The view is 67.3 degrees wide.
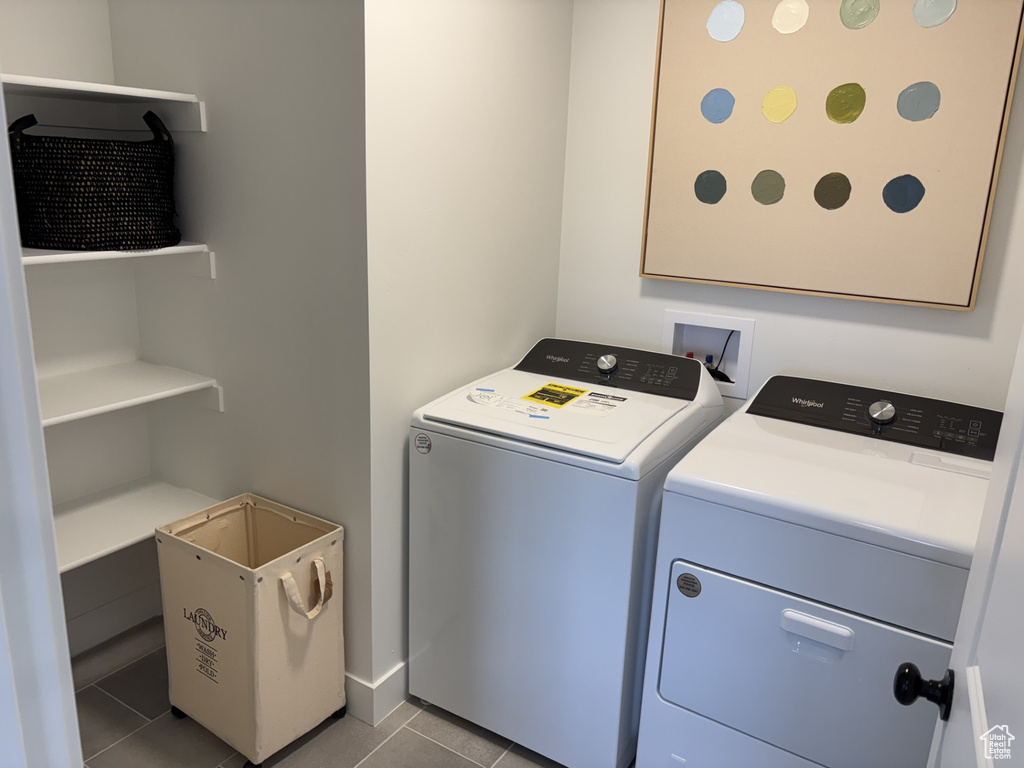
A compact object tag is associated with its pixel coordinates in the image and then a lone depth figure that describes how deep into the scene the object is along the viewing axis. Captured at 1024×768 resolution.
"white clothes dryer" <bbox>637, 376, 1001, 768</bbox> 1.38
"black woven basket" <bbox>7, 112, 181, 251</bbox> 1.71
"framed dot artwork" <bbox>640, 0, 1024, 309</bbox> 1.78
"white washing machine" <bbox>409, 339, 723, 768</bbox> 1.70
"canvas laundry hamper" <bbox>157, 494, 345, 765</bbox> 1.78
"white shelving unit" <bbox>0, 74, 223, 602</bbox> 1.85
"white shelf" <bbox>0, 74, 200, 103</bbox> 1.58
